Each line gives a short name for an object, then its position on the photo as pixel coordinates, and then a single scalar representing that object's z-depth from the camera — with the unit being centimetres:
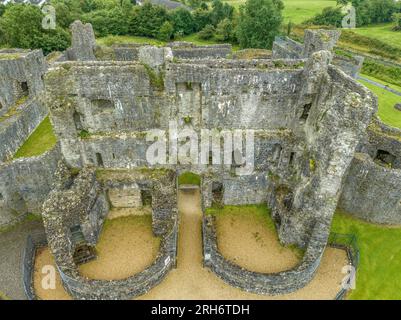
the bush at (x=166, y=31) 6322
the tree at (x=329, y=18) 7012
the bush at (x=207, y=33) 6619
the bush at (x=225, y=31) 6375
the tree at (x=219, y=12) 6894
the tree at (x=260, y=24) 5394
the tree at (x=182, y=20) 6631
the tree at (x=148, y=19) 6606
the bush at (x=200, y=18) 6888
